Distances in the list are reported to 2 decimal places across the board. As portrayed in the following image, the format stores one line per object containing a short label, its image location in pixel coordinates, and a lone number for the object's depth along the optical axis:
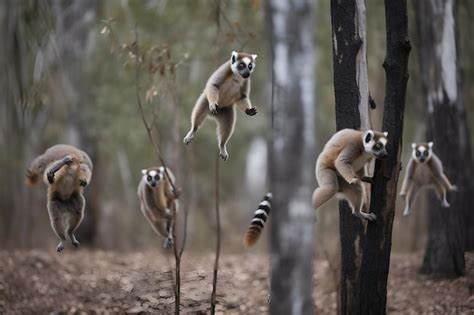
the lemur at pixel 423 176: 20.19
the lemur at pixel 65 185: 14.89
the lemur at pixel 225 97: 14.92
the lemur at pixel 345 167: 14.04
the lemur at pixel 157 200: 19.16
